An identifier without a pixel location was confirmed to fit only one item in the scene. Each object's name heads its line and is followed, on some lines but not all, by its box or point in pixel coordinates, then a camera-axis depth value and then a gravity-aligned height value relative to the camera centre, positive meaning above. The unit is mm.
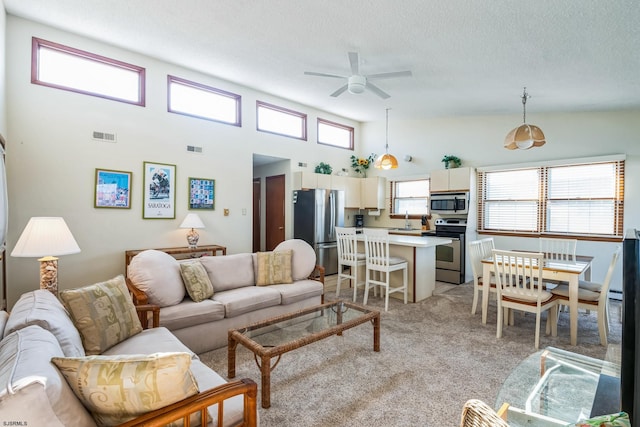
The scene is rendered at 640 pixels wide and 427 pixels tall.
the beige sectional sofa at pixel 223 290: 2738 -856
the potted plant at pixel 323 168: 6387 +884
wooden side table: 4137 -605
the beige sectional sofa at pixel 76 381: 903 -592
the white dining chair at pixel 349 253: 4441 -619
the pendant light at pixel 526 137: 3598 +879
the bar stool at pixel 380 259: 4145 -665
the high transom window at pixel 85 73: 3650 +1732
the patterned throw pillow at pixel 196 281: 2982 -703
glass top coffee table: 2076 -971
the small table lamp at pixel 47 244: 2291 -269
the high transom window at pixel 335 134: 6719 +1747
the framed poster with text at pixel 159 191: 4344 +268
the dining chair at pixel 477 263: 3670 -620
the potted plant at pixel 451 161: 6027 +993
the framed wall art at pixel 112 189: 3971 +264
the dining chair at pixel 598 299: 2979 -858
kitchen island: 4426 -746
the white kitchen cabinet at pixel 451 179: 5715 +618
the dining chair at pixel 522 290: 2980 -783
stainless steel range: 5539 -743
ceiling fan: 3291 +1524
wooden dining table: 2998 -609
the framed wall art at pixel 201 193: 4773 +265
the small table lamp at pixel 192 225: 4465 -218
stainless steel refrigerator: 5781 -193
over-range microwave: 5668 +171
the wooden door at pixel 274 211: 6297 -9
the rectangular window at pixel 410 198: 6629 +298
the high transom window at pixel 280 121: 5664 +1738
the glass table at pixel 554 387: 1487 -958
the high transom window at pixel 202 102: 4641 +1735
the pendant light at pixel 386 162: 5117 +817
